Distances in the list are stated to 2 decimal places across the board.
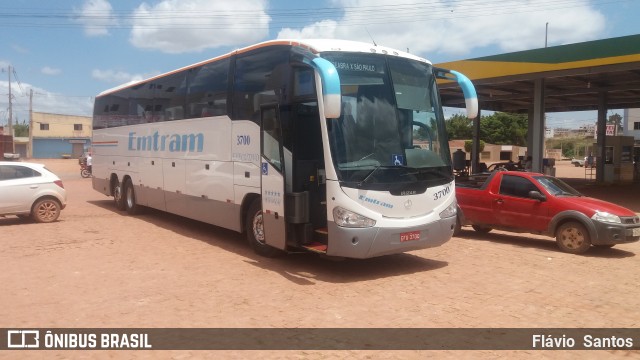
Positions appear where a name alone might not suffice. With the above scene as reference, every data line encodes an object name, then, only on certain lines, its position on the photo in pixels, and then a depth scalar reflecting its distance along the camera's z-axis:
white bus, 7.15
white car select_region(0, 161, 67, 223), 12.47
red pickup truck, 9.28
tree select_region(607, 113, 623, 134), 81.32
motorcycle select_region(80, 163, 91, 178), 34.16
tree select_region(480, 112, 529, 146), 75.75
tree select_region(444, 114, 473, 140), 76.88
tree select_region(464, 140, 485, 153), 57.89
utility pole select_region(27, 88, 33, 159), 66.31
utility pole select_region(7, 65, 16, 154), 65.88
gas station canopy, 16.22
